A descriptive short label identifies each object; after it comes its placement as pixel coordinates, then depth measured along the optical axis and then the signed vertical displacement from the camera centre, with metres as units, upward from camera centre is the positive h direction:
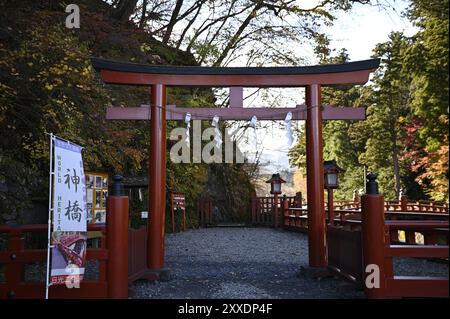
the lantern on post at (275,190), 16.84 -0.11
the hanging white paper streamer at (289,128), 6.81 +1.06
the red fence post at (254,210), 18.23 -1.04
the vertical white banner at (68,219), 4.27 -0.34
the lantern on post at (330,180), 10.53 +0.19
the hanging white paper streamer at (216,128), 6.90 +1.11
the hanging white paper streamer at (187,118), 6.82 +1.23
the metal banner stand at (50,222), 4.21 -0.36
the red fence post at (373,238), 4.55 -0.60
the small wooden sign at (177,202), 14.70 -0.52
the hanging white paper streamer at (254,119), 6.86 +1.20
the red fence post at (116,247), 4.72 -0.71
